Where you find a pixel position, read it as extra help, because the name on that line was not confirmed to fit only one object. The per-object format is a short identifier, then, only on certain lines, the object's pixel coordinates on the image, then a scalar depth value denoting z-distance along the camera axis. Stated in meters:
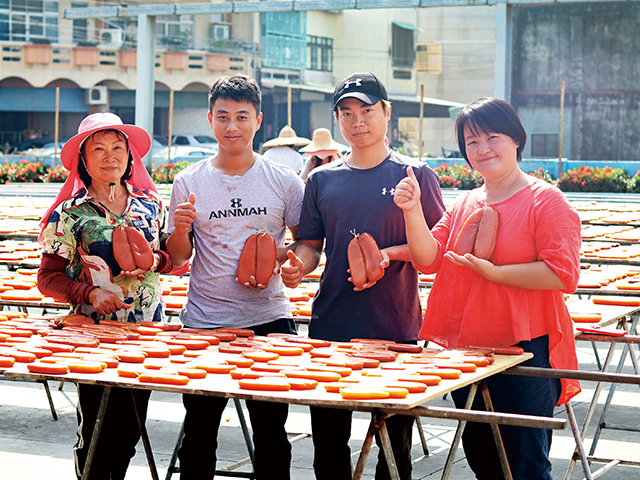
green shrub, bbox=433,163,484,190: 17.97
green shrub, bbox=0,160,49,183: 20.70
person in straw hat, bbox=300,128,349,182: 8.22
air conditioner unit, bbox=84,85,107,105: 34.38
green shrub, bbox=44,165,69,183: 20.64
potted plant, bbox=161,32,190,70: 34.75
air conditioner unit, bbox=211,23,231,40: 36.75
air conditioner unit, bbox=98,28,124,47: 35.19
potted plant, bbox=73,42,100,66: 33.84
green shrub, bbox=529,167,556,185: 17.12
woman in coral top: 3.18
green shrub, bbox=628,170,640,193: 16.25
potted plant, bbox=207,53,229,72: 35.56
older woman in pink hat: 3.73
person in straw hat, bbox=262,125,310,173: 9.76
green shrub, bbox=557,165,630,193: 16.22
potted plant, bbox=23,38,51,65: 32.94
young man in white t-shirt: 3.74
